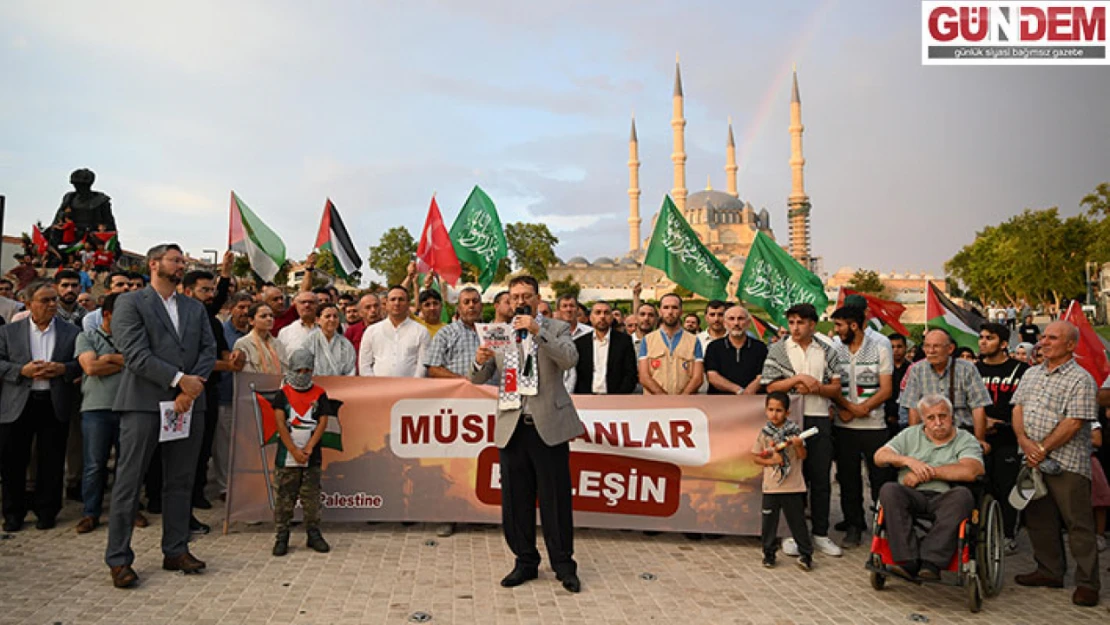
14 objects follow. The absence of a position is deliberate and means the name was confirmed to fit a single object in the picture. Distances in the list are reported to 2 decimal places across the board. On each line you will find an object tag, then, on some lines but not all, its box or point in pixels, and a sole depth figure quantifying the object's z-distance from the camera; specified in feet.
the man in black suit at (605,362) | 24.82
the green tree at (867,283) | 327.74
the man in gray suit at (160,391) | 17.39
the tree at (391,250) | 276.82
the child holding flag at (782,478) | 20.27
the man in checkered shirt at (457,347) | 23.58
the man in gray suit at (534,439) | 17.70
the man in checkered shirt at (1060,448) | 18.38
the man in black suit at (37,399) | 22.00
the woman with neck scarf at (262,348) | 24.41
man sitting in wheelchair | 17.11
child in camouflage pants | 20.36
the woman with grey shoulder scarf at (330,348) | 25.13
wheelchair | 16.90
